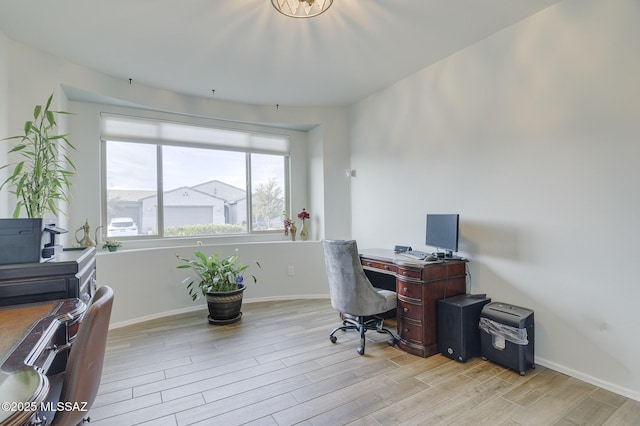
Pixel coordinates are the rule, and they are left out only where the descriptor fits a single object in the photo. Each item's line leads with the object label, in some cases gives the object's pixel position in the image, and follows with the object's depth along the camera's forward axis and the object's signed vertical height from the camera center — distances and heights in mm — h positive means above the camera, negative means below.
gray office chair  2771 -708
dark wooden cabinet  1650 -361
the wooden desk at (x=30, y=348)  758 -454
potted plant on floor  3518 -849
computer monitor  2828 -195
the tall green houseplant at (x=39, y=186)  1949 +213
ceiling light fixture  2213 +1569
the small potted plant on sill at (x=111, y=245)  3609 -337
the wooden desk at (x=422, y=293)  2719 -752
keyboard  3039 -441
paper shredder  2328 -996
